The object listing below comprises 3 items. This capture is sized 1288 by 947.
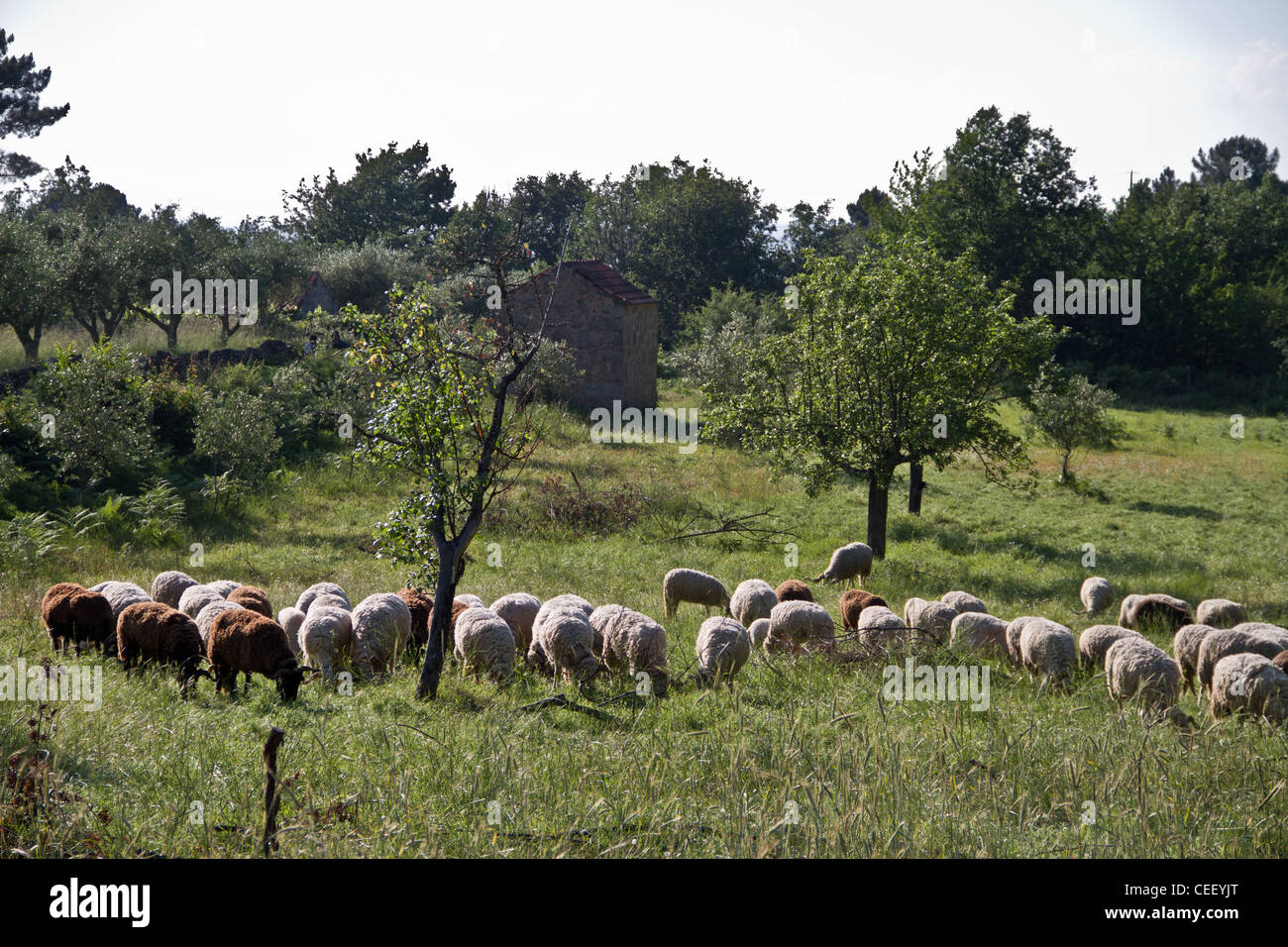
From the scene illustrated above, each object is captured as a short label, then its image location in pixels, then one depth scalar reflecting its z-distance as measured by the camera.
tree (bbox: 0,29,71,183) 41.75
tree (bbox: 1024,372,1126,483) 31.03
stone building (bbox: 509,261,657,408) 41.47
